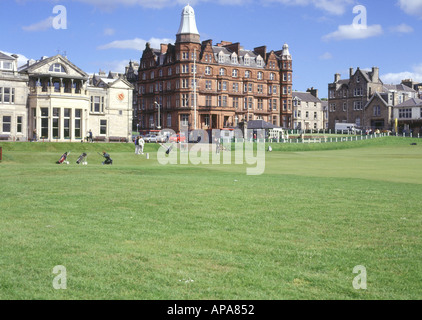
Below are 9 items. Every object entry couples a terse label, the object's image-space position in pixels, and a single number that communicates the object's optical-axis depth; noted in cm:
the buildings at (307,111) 12544
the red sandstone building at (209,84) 9206
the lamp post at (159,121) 9374
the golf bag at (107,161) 3714
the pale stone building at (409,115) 10525
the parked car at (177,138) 6962
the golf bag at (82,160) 3760
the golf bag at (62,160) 3764
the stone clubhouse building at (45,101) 5959
